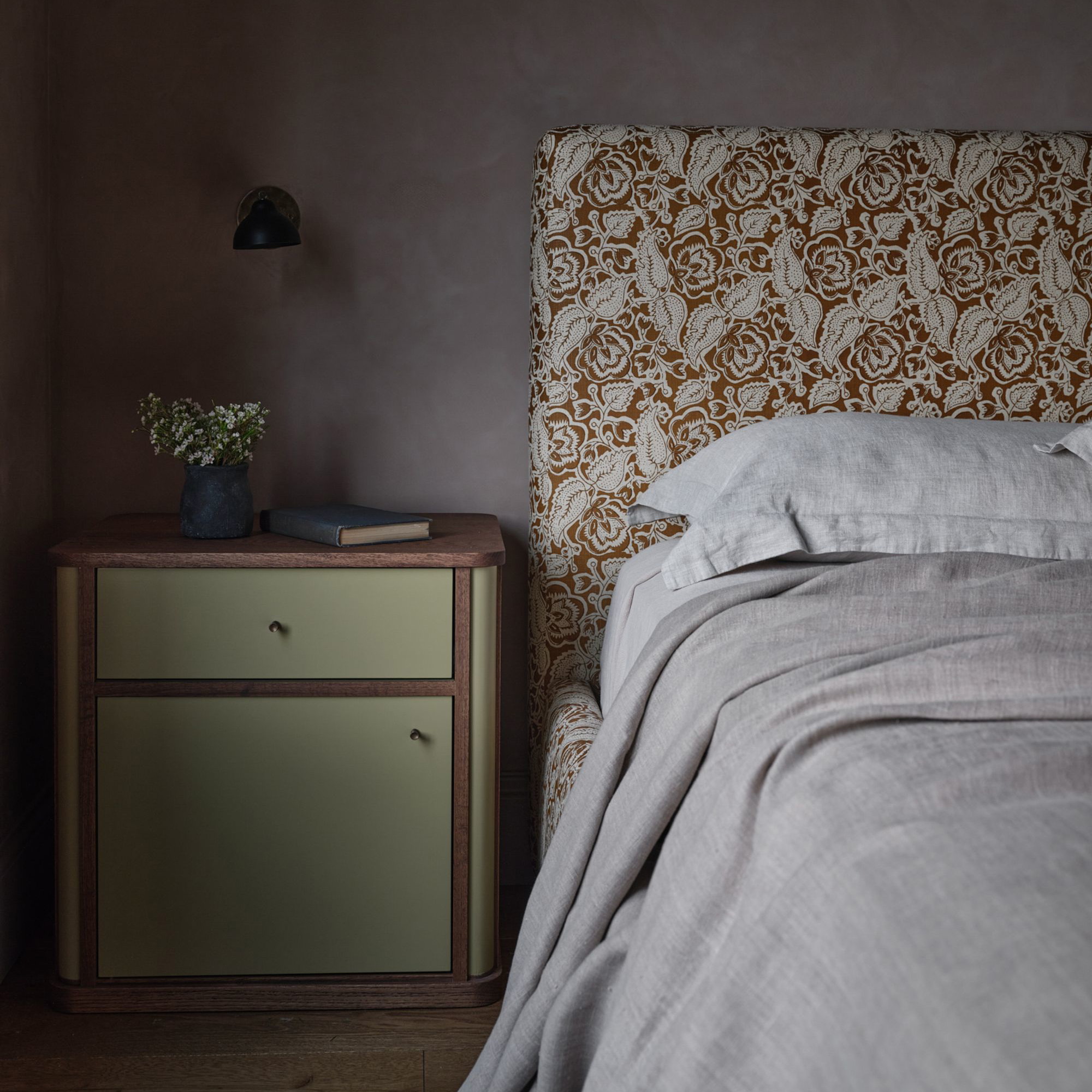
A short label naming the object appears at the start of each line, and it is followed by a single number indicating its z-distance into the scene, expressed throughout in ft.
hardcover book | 5.34
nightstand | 5.20
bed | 2.11
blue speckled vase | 5.44
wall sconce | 5.70
